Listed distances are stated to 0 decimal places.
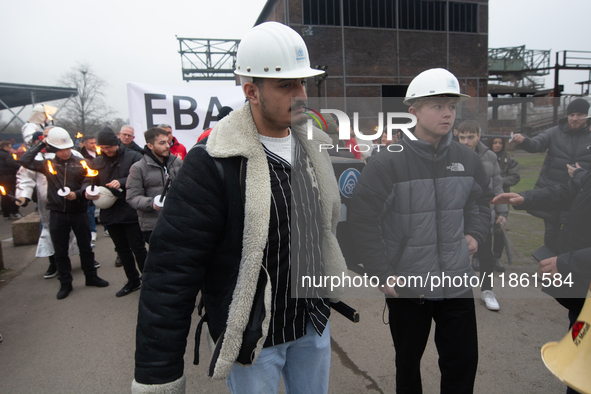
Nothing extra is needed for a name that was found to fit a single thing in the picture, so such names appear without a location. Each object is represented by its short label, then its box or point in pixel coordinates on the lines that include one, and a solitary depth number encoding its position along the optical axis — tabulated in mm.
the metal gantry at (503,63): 24578
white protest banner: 5527
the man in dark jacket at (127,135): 5577
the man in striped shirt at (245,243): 1246
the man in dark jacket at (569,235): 1638
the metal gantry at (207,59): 26594
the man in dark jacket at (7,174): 9734
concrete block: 7082
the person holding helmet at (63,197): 4434
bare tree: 28531
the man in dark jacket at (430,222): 1777
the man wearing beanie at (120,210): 4320
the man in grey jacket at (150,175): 3975
